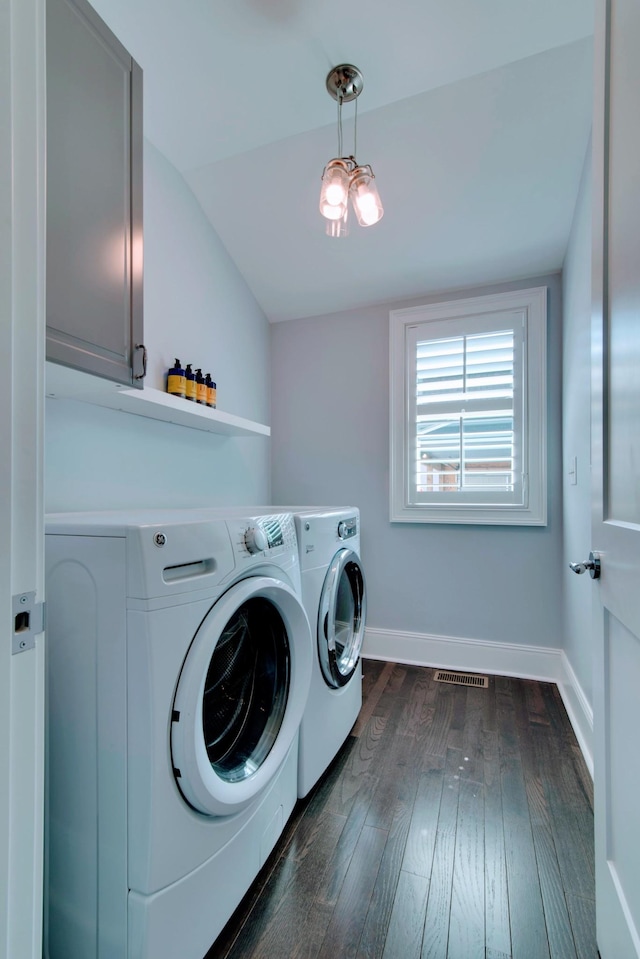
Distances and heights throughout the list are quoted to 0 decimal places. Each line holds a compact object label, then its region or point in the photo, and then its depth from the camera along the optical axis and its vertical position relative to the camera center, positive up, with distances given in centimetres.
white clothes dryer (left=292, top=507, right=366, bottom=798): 140 -57
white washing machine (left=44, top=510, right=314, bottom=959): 78 -51
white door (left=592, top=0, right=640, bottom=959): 77 +2
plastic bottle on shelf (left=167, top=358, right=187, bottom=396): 178 +41
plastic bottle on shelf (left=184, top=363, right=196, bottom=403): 182 +41
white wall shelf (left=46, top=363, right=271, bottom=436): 116 +27
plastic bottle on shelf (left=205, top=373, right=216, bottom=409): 196 +41
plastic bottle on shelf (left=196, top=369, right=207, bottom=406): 189 +41
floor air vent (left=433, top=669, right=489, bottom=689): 229 -108
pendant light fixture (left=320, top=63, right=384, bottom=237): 145 +103
